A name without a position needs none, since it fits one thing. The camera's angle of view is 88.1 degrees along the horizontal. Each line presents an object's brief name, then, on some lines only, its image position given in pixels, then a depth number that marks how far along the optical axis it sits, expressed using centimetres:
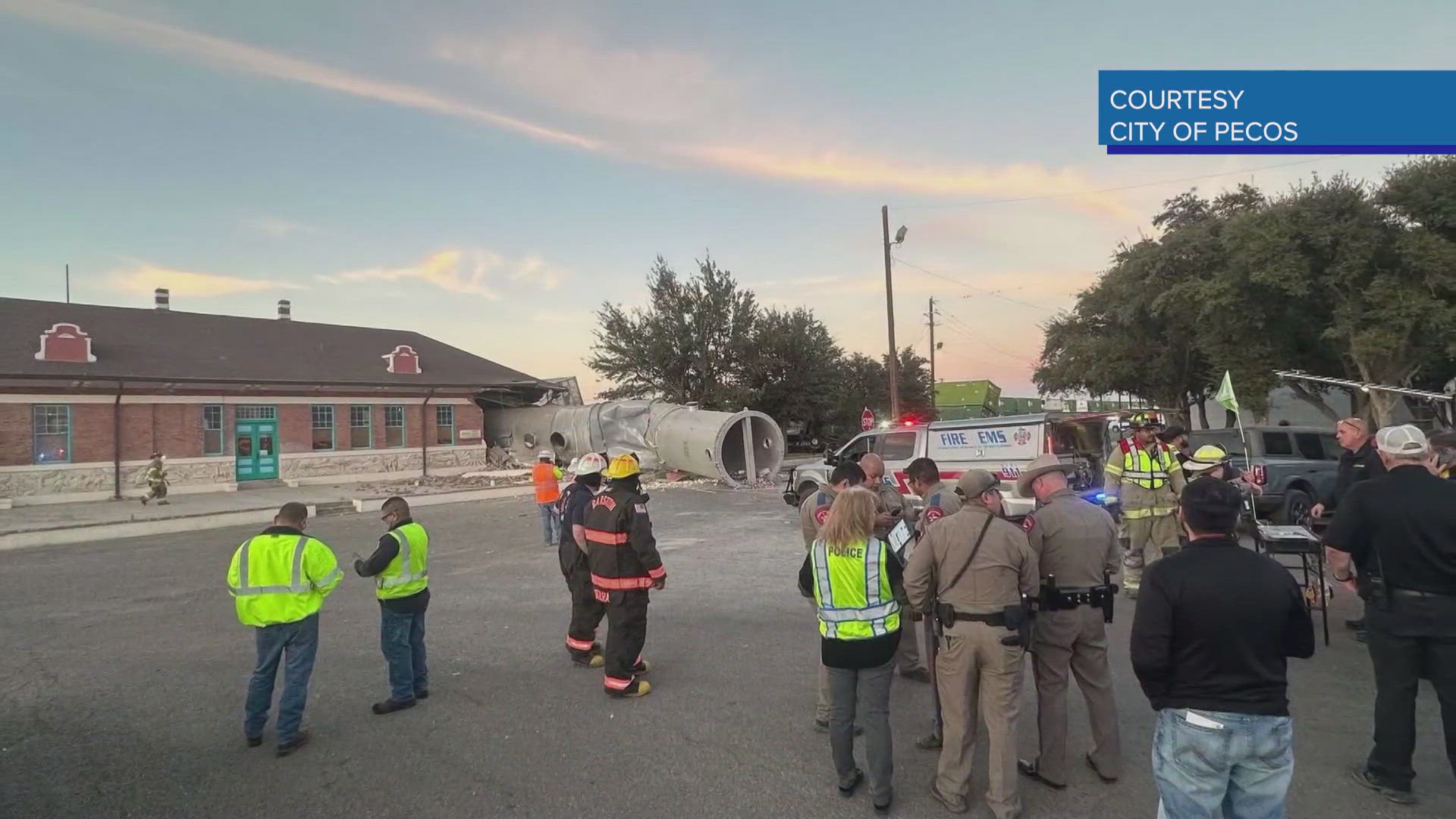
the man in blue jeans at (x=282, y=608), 471
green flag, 1044
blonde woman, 388
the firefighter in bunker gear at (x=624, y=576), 550
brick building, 1978
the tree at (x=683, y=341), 3644
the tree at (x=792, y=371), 3703
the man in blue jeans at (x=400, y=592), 525
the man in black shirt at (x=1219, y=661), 257
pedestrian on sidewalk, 1850
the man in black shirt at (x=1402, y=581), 358
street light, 2445
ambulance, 1149
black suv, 1244
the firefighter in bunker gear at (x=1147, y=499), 760
